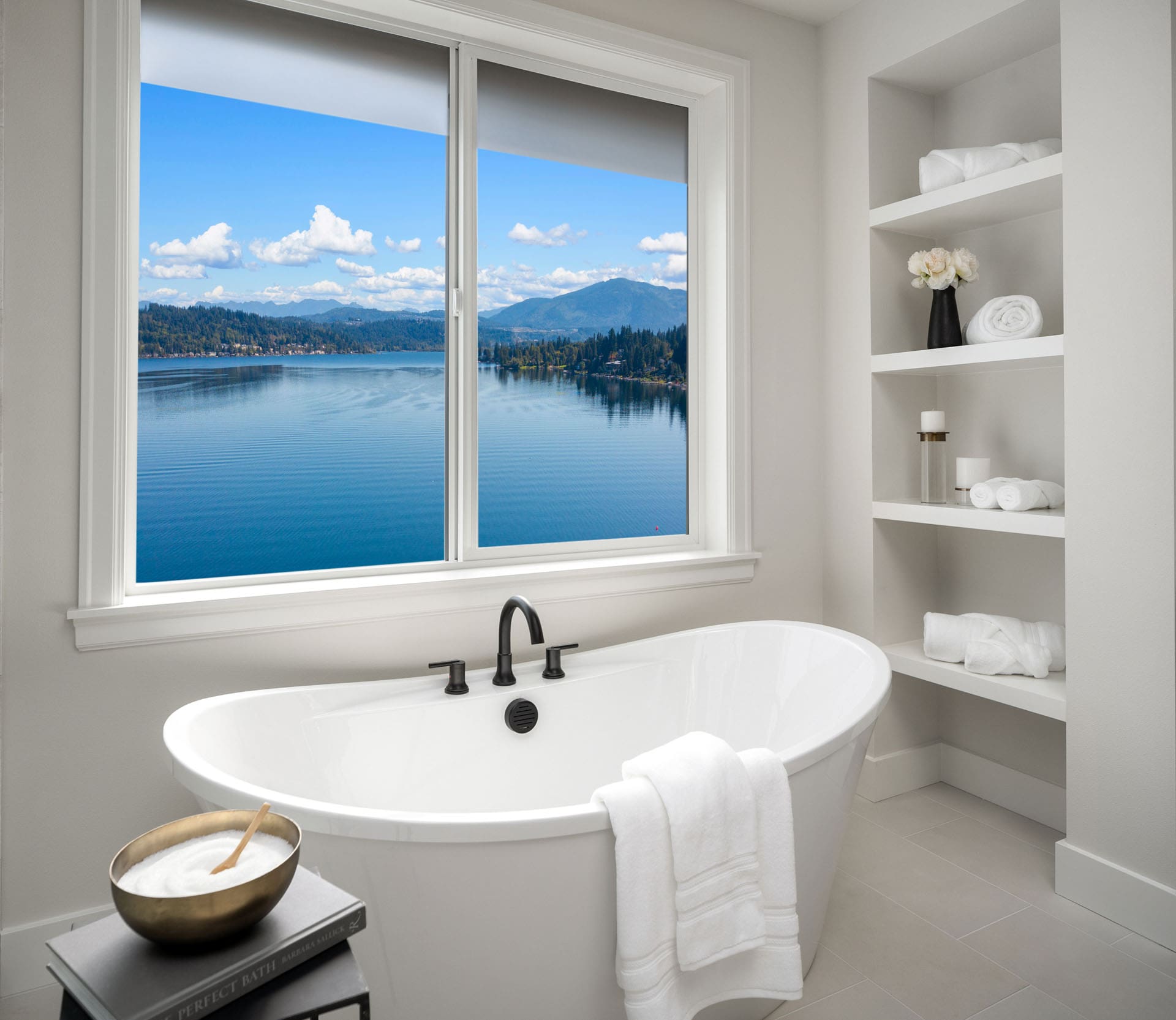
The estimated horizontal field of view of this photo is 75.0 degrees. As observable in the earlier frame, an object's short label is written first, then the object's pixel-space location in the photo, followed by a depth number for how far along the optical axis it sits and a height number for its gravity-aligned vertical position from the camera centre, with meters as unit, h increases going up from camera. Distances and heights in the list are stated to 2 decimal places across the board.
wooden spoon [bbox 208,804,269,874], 0.85 -0.38
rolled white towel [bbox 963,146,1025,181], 2.33 +1.09
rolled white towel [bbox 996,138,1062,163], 2.29 +1.09
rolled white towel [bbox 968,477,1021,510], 2.38 +0.06
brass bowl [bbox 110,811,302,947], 0.77 -0.40
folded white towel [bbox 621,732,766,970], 1.32 -0.58
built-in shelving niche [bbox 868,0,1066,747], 2.38 +0.51
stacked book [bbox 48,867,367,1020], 0.74 -0.46
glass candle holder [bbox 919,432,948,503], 2.64 +0.17
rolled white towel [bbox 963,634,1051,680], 2.30 -0.44
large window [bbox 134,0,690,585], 2.09 +0.65
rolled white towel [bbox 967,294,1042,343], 2.29 +0.60
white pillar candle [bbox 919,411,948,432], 2.58 +0.32
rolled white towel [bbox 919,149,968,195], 2.46 +1.12
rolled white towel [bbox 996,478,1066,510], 2.29 +0.06
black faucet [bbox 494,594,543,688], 1.94 -0.31
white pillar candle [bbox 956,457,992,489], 2.52 +0.14
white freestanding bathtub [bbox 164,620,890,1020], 1.24 -0.58
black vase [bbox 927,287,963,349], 2.54 +0.64
